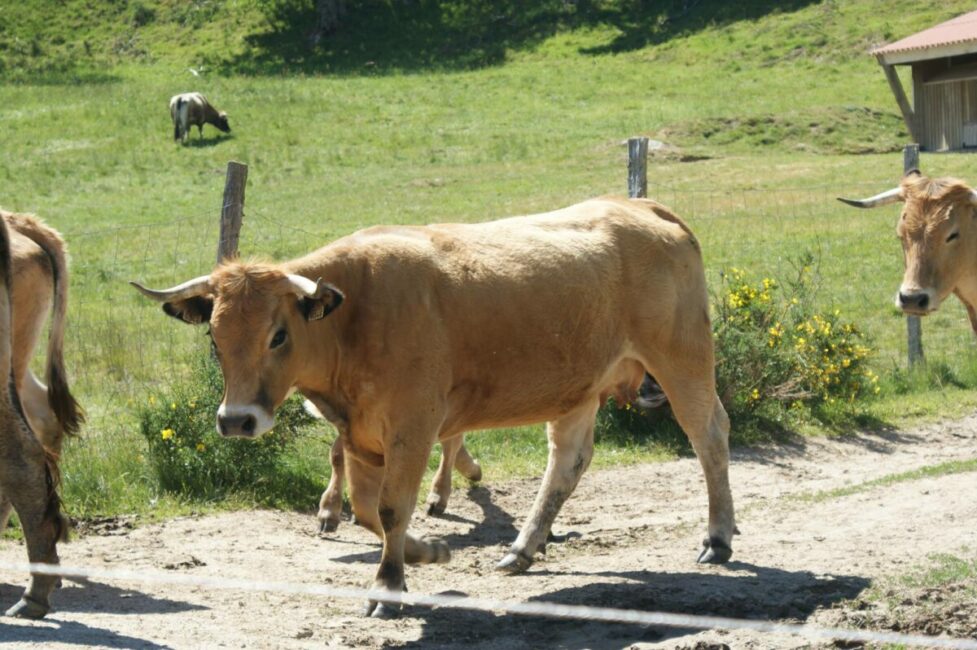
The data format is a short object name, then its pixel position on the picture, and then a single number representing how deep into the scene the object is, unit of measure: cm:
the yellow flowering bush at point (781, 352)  2359
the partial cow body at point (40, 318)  1645
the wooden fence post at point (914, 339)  2750
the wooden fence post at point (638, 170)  2413
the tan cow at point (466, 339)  1366
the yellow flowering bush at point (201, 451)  1919
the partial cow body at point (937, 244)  1942
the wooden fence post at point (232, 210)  2064
